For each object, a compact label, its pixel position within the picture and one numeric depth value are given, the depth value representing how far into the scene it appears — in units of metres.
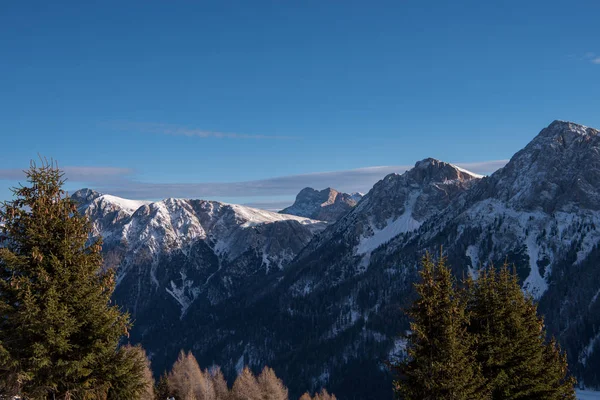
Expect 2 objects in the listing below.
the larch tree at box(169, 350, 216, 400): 102.31
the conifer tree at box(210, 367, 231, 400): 109.94
